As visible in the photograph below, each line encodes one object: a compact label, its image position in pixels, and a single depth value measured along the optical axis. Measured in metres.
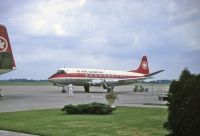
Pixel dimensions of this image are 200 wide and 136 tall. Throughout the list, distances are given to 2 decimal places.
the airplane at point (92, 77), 55.56
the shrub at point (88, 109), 20.47
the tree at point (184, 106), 9.10
